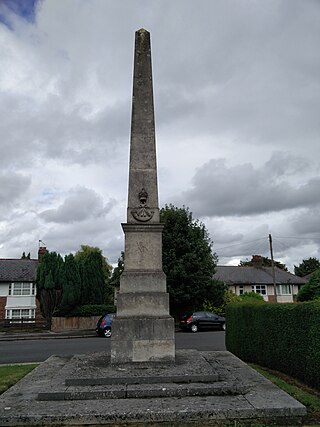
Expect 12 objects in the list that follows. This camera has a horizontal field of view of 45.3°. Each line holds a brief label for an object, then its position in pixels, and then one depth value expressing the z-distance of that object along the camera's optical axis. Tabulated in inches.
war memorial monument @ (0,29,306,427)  206.5
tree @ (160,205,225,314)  982.0
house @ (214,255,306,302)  1692.9
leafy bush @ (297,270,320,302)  450.0
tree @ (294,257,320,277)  3206.0
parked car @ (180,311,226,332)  922.1
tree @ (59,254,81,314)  996.6
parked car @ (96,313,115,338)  825.7
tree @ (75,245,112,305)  1045.8
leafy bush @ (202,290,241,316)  1047.6
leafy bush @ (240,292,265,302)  1110.0
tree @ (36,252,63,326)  1008.2
